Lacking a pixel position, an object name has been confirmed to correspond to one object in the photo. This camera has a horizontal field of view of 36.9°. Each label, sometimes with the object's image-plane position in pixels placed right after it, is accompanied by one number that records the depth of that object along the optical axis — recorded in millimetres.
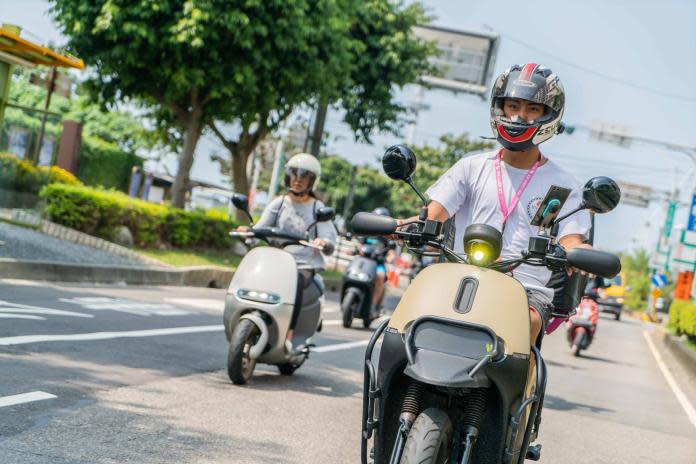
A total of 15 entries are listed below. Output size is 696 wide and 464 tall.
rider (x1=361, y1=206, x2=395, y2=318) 14695
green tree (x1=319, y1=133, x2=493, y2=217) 52531
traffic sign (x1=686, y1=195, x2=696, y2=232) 32531
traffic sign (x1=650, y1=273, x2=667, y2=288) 41025
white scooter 7281
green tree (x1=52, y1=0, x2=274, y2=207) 18703
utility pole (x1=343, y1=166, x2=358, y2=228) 29127
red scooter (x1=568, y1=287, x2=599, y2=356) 16438
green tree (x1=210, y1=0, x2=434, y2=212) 20016
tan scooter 3488
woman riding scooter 7992
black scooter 14250
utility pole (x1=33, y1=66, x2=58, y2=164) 15293
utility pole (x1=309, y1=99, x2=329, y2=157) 26344
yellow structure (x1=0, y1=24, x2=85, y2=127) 12305
